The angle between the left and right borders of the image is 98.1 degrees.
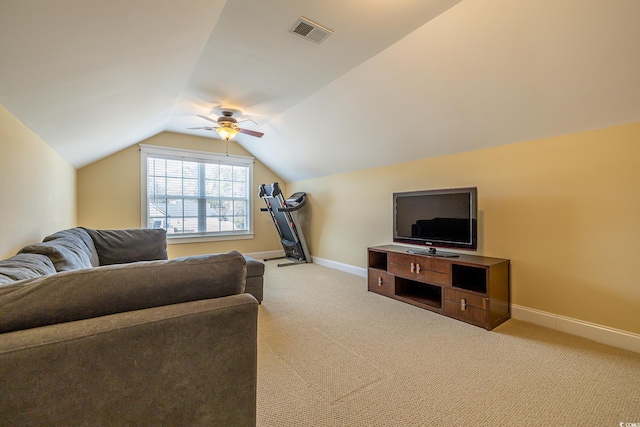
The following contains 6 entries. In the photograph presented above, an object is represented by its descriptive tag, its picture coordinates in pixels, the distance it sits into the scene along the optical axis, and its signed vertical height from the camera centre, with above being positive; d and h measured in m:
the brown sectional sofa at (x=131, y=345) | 0.83 -0.45
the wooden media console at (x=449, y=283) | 2.68 -0.78
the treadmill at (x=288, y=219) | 5.43 -0.13
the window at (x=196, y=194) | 5.21 +0.40
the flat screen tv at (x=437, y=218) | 2.99 -0.06
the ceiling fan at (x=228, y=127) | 3.82 +1.20
